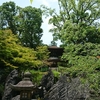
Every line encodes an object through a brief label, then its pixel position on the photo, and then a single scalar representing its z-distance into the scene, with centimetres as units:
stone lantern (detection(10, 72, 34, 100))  749
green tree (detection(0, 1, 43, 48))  2688
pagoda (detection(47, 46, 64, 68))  3042
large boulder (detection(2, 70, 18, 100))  991
